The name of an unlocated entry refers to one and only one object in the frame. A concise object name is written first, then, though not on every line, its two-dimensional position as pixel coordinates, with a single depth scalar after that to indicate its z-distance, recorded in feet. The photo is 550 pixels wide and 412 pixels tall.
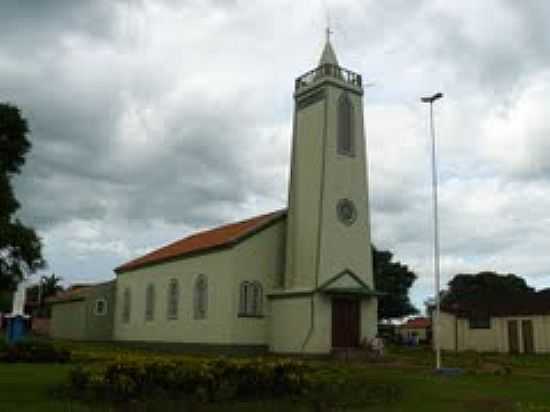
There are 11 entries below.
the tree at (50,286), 323.94
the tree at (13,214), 111.55
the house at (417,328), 309.63
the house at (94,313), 166.61
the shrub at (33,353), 77.29
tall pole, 94.33
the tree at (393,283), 228.02
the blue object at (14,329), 83.60
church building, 114.01
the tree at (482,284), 293.64
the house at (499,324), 166.91
